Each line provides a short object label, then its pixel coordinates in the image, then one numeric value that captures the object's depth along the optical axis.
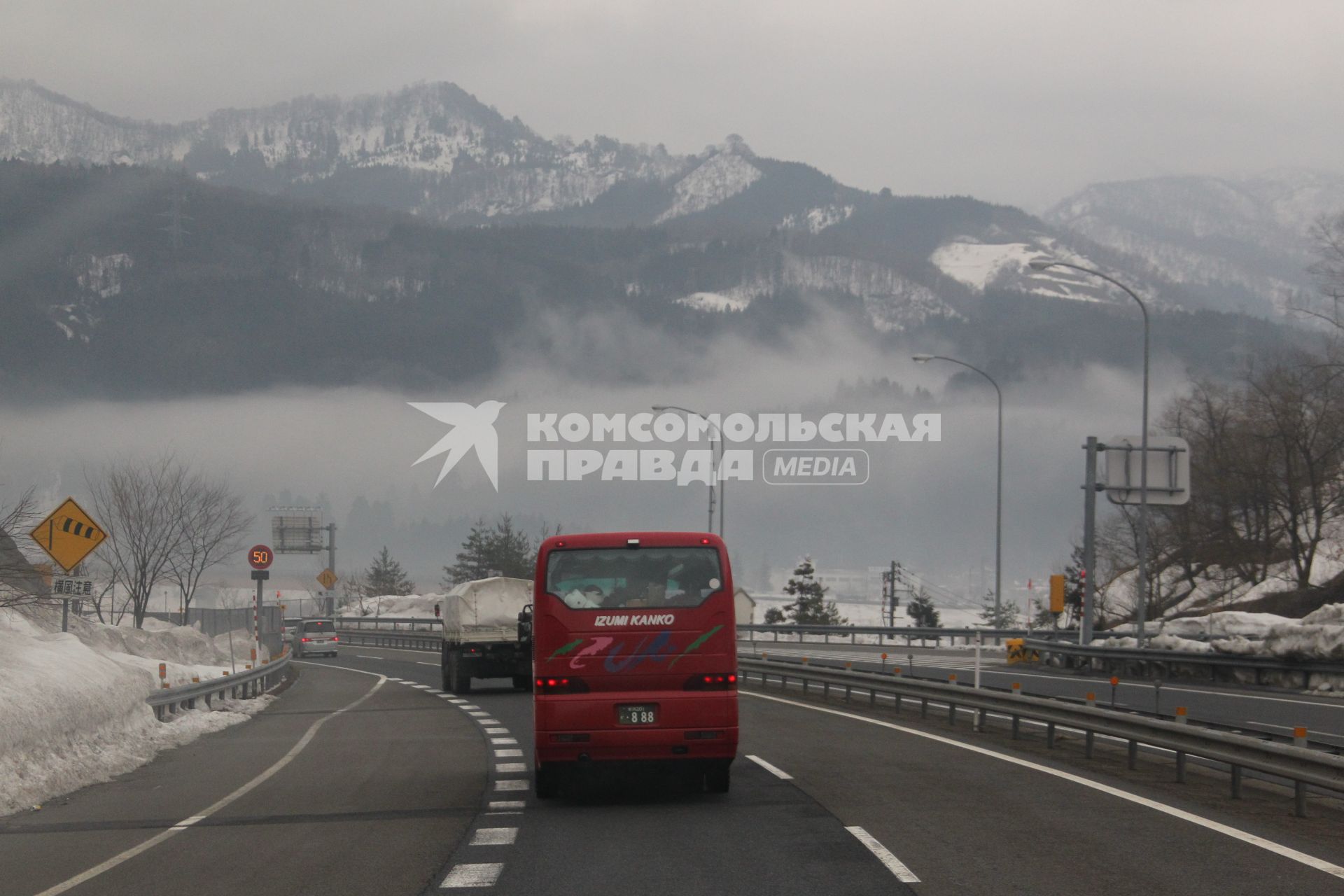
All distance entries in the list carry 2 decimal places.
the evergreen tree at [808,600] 133.38
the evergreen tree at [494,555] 145.38
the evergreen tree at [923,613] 138.00
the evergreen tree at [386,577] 191.00
